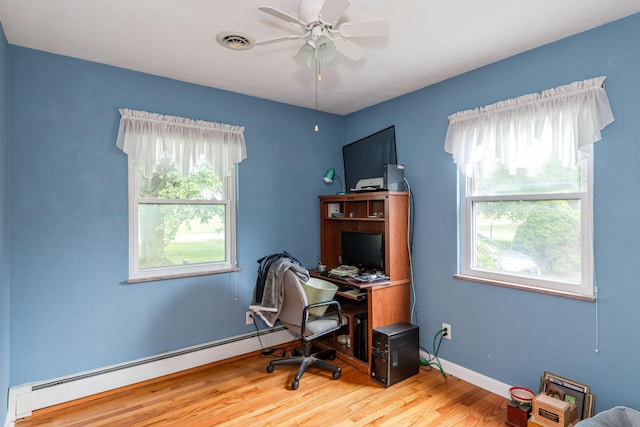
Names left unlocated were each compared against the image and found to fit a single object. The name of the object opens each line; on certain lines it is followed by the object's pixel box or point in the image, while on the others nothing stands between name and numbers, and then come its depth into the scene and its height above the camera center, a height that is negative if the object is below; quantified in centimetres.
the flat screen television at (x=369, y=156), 347 +61
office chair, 266 -86
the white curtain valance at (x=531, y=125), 213 +60
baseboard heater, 236 -124
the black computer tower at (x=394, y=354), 275 -114
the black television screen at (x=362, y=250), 325 -36
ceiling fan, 163 +94
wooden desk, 292 -85
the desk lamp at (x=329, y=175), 368 +40
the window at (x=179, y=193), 280 +18
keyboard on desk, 302 -71
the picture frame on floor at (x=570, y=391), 210 -112
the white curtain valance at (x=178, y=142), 275 +62
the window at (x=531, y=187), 219 +18
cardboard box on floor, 200 -118
